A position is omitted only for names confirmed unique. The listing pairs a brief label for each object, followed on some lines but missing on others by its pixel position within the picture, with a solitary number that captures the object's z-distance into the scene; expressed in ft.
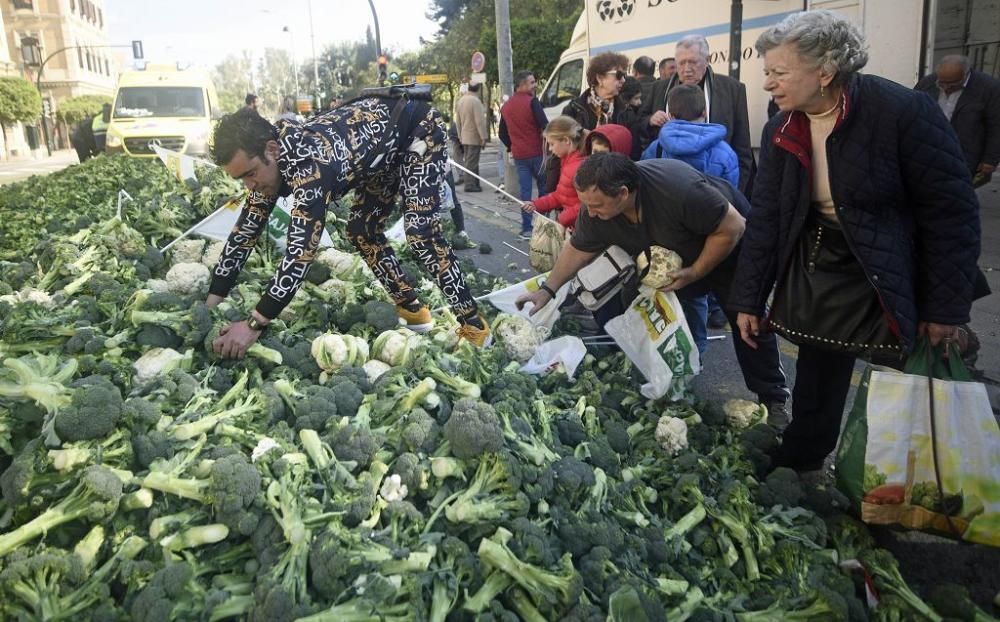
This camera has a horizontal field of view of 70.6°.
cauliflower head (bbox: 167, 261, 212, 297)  14.65
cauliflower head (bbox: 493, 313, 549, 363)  13.34
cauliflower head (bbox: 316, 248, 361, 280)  16.44
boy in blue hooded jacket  14.78
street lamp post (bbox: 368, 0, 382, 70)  77.36
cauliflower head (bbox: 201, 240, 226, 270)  17.02
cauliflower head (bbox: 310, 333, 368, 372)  11.68
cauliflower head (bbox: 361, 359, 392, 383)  11.63
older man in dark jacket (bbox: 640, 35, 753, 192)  17.69
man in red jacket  31.92
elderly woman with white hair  8.19
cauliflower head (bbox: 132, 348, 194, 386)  10.71
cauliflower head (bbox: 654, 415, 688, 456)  11.19
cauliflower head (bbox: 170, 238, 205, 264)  17.25
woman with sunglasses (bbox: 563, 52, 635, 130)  20.88
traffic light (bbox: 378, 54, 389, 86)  75.72
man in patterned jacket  11.20
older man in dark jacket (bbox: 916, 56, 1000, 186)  22.67
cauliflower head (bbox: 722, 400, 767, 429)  12.16
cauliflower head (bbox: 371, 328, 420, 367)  12.14
